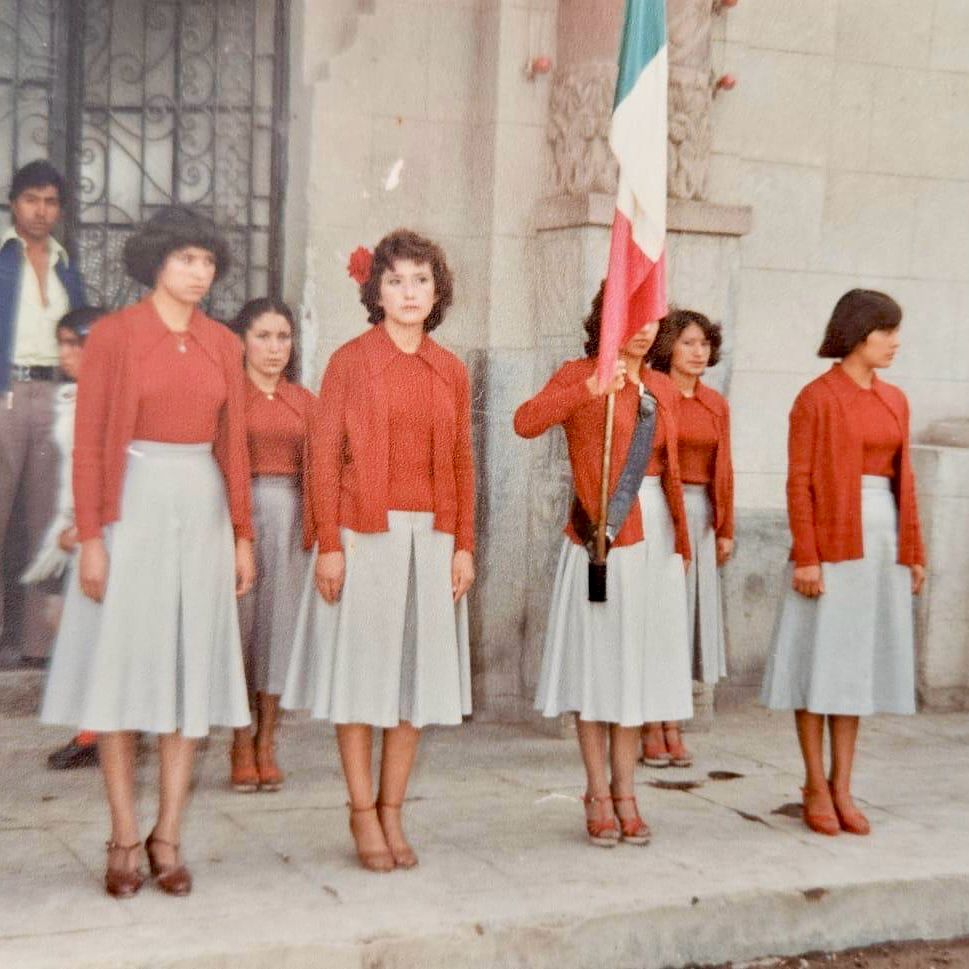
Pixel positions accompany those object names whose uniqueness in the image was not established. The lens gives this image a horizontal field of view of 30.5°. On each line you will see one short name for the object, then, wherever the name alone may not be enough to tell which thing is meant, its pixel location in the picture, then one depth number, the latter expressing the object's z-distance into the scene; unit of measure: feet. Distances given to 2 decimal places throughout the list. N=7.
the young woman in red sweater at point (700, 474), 24.67
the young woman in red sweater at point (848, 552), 20.30
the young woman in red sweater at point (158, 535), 16.46
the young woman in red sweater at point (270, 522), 21.81
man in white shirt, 23.70
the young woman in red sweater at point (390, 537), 17.66
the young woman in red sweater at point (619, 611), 19.35
